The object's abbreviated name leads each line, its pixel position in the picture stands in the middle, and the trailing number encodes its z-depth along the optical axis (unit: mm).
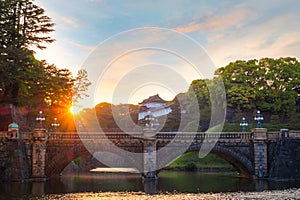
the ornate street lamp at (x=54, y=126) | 50494
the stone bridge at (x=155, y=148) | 39312
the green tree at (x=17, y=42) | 42062
